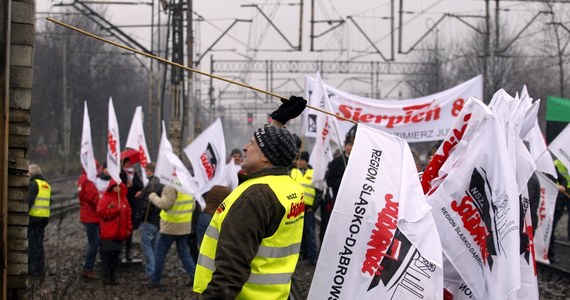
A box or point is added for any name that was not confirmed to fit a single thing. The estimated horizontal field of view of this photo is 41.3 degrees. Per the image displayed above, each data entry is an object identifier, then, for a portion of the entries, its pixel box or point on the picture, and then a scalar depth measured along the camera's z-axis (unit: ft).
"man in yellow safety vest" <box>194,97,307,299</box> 11.96
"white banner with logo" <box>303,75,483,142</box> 34.50
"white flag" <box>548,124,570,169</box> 36.22
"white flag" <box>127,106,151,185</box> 39.34
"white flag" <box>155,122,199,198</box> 33.78
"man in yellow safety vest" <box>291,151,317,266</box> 41.96
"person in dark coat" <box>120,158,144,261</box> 38.17
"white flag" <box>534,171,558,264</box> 39.19
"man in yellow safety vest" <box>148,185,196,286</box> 34.19
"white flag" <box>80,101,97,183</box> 35.53
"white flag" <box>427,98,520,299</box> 15.71
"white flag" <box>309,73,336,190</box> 34.94
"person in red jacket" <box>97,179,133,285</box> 34.12
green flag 41.04
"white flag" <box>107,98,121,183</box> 33.91
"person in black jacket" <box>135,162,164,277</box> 35.50
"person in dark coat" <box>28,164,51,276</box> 34.68
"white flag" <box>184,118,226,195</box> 35.35
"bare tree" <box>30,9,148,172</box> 172.04
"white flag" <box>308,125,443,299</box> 14.47
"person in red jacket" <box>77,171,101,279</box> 36.58
